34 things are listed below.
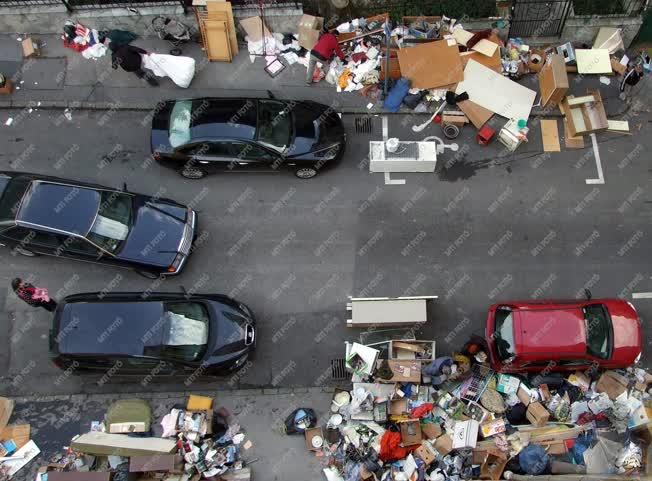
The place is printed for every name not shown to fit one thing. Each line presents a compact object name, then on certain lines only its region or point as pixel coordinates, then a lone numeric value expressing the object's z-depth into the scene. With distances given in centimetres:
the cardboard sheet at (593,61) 1330
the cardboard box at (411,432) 1027
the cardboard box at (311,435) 1059
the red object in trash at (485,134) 1254
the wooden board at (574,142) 1281
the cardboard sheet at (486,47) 1305
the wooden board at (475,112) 1281
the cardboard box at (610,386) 1066
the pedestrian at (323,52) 1288
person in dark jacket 1234
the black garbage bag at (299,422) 1071
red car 1025
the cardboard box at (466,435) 1013
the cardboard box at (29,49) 1334
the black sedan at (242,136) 1155
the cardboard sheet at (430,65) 1302
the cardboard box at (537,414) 1032
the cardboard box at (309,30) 1323
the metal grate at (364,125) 1297
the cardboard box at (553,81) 1253
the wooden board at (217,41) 1283
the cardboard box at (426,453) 1015
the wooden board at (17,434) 1063
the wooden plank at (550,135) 1284
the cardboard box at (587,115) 1266
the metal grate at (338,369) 1116
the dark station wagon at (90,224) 1079
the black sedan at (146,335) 1019
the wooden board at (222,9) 1275
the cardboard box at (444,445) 1020
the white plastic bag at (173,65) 1282
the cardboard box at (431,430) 1041
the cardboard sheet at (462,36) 1328
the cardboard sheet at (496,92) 1297
